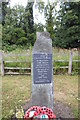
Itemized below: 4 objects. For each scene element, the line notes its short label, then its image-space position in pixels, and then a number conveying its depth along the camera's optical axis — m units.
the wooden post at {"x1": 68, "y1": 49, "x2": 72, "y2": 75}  5.73
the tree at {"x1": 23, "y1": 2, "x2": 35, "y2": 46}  12.71
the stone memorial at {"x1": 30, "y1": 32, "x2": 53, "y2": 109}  2.69
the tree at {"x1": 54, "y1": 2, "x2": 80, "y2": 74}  9.53
